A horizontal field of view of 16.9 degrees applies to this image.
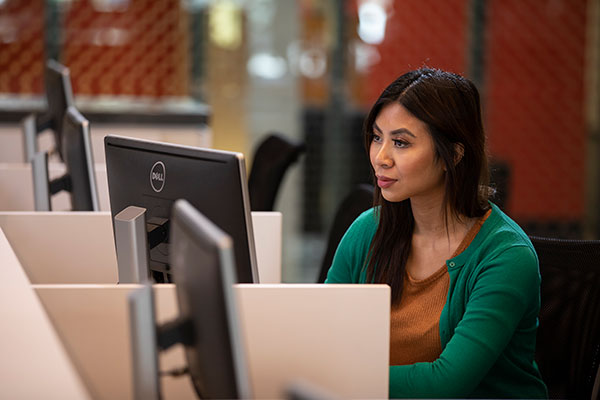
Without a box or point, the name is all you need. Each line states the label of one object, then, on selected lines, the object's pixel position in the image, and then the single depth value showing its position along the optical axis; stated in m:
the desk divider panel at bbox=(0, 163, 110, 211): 4.03
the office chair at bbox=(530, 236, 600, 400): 3.40
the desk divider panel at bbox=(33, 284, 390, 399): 2.94
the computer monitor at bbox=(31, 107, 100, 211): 3.48
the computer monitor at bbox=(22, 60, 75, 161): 4.07
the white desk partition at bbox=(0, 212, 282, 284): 3.46
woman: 3.18
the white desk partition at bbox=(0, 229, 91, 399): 2.74
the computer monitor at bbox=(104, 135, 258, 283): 3.05
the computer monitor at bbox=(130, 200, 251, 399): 2.64
